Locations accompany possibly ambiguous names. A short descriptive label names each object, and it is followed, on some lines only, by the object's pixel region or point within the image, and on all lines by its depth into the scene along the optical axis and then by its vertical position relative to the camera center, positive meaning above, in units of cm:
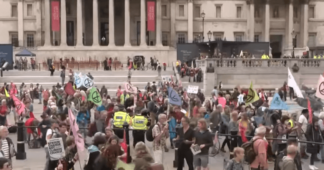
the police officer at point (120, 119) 1595 -151
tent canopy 5291 +192
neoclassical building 6016 +604
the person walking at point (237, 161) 1022 -184
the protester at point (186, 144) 1295 -186
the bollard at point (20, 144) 1664 -238
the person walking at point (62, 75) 4112 -24
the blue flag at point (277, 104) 1826 -120
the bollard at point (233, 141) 1485 -208
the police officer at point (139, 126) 1545 -168
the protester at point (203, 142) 1245 -176
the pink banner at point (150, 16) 6038 +669
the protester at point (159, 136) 1397 -178
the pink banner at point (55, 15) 5962 +676
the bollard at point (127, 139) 1399 -203
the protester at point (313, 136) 1513 -197
